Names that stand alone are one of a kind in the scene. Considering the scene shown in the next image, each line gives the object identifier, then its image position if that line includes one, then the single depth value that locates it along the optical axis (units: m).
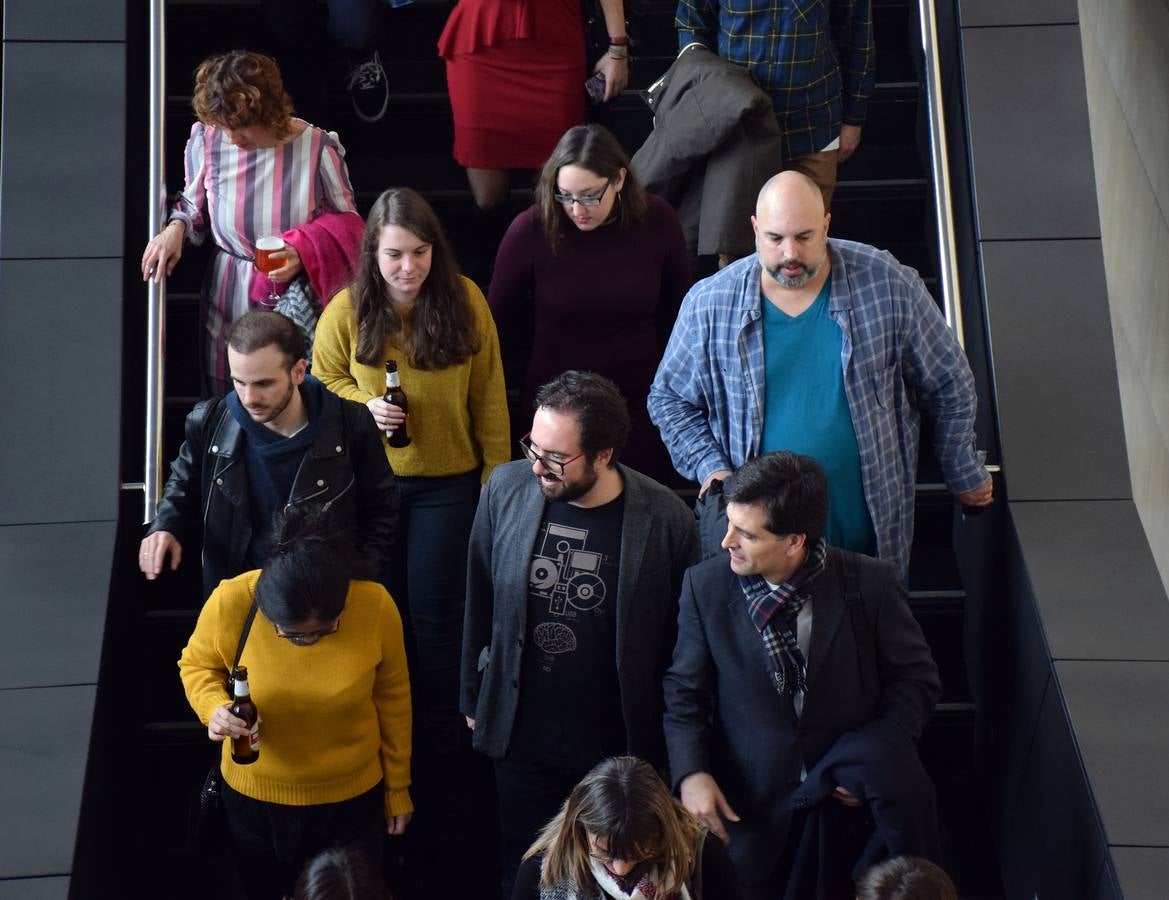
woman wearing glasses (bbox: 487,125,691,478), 10.23
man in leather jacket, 9.40
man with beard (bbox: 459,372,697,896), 8.78
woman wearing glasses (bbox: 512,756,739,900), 7.18
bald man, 9.35
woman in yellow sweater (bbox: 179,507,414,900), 8.45
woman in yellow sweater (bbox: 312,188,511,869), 9.88
